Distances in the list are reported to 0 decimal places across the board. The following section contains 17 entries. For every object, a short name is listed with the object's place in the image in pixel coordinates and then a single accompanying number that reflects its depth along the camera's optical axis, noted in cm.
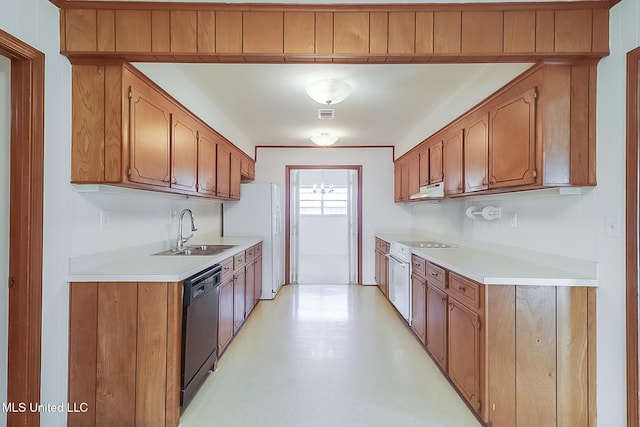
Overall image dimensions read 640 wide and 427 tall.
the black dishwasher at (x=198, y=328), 195
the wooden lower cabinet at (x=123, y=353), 184
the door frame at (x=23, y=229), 162
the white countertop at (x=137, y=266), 185
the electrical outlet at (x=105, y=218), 209
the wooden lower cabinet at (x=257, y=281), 411
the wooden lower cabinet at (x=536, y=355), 179
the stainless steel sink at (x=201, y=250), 280
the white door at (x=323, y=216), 902
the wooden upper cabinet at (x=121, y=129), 183
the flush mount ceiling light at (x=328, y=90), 268
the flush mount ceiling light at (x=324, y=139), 432
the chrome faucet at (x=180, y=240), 298
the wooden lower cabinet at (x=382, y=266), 435
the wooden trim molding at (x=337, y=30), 170
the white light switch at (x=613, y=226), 166
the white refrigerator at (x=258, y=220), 454
